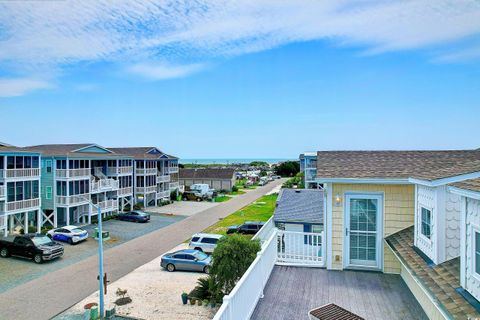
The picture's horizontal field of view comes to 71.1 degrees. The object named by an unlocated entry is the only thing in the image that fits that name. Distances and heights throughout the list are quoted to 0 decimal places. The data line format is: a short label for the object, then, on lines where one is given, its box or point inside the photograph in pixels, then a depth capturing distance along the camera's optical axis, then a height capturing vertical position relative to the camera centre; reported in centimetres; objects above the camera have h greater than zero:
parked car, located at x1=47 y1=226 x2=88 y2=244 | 2487 -609
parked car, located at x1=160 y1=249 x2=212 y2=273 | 1906 -620
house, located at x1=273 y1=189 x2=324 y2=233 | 1516 -288
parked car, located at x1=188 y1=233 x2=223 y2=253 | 2247 -602
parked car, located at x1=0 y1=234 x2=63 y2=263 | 2044 -588
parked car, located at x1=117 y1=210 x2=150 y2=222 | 3306 -629
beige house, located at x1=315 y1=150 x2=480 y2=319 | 545 -160
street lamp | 1366 -587
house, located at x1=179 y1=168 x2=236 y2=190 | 6269 -460
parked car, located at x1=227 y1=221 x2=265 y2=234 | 2744 -617
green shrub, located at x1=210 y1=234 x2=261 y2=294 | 1284 -397
